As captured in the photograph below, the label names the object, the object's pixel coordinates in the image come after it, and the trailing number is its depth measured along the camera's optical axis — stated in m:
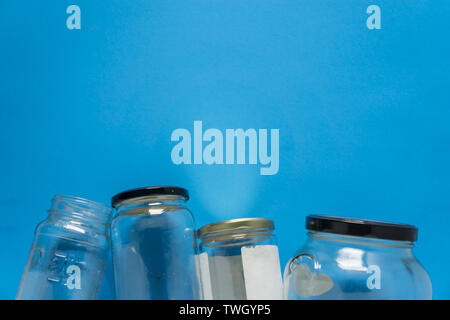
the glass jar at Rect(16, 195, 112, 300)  0.67
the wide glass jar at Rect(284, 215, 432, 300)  0.59
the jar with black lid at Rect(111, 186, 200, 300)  0.64
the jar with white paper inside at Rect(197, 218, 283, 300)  0.63
